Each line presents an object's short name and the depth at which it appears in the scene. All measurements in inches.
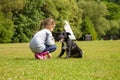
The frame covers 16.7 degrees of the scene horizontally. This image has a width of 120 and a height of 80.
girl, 541.3
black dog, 622.2
